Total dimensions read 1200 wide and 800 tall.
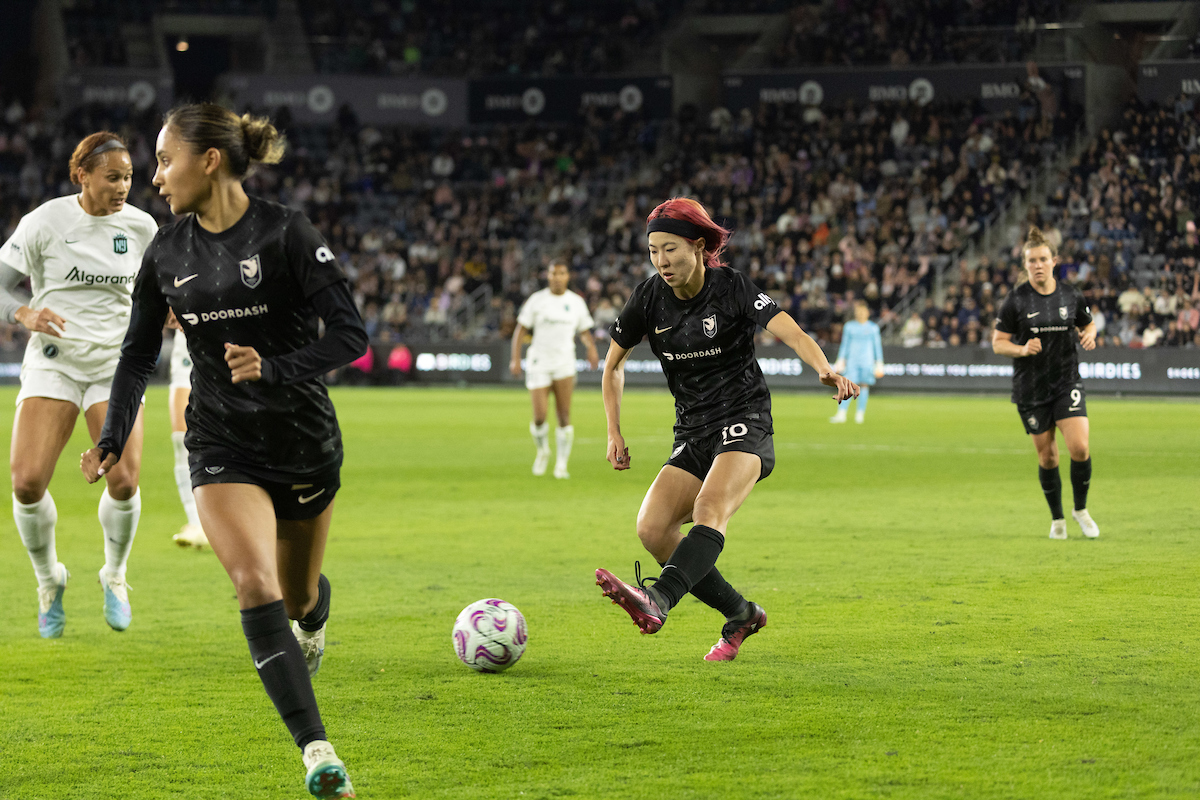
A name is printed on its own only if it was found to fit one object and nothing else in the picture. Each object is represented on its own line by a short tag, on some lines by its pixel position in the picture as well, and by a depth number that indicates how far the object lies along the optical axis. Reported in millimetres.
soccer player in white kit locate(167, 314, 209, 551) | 21891
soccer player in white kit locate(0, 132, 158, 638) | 14875
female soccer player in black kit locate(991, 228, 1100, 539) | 22203
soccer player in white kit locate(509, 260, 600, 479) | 32969
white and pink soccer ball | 13016
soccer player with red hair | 12875
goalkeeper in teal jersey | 52875
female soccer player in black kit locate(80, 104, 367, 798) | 9320
